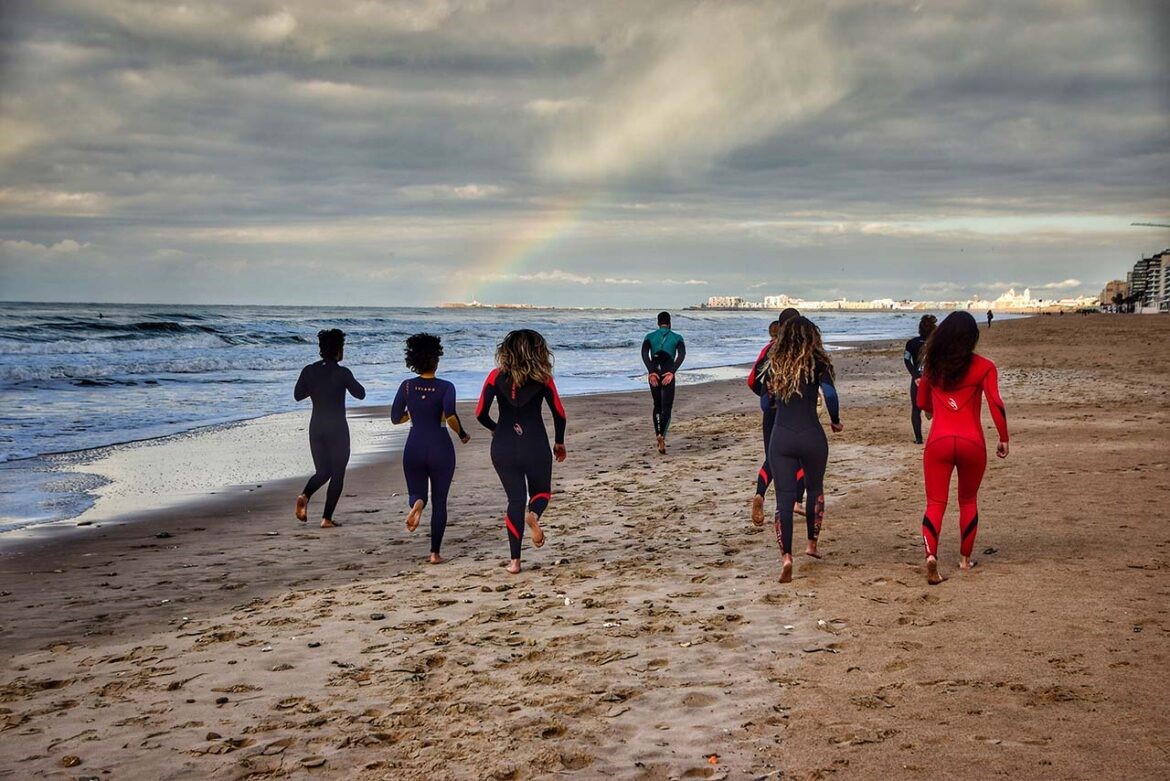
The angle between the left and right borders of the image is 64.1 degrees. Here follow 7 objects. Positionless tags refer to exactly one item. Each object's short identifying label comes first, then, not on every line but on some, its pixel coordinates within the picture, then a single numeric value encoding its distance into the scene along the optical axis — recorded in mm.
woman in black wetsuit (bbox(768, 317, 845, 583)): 6934
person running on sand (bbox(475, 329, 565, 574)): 7328
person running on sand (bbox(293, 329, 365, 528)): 9484
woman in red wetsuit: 6496
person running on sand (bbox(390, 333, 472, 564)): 7867
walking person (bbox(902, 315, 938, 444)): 12353
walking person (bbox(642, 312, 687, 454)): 14055
